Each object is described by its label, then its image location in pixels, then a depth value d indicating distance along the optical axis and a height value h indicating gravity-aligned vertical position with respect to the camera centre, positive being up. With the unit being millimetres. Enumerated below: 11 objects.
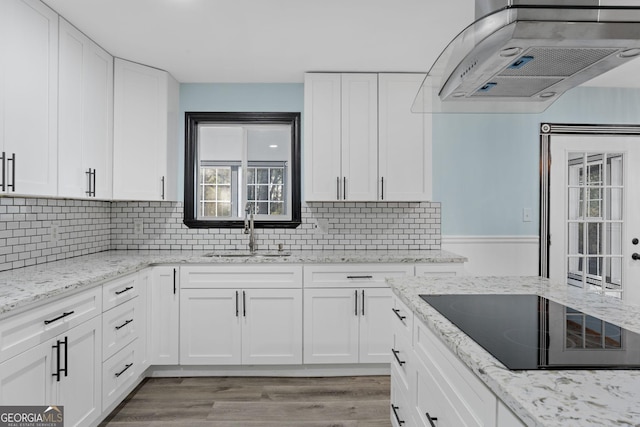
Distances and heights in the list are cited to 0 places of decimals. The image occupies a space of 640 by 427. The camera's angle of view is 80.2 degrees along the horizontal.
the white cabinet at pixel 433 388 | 956 -558
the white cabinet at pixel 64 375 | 1563 -749
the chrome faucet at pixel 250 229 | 3313 -126
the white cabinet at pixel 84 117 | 2350 +665
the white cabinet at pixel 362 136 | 3172 +663
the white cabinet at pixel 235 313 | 2936 -758
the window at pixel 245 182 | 3467 +309
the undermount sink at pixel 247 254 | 3102 -337
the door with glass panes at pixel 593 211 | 3469 +56
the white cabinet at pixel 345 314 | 2957 -766
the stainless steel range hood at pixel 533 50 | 1128 +544
